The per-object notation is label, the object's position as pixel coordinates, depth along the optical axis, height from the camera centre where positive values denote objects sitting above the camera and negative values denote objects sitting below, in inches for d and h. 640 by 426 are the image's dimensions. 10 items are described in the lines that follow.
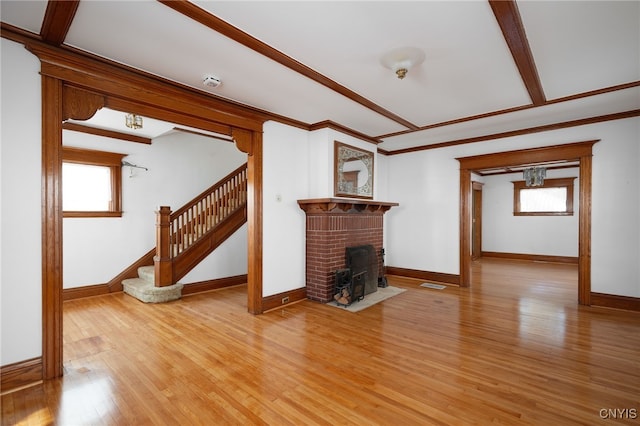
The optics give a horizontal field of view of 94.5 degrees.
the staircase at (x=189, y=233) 178.4 -14.4
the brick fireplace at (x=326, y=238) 172.7 -16.0
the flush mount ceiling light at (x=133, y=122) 147.6 +45.4
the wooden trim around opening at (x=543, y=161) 169.2 +17.9
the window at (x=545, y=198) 312.7 +14.3
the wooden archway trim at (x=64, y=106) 90.7 +39.4
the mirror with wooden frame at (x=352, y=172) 183.5 +27.0
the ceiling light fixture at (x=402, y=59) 97.0 +52.5
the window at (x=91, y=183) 185.2 +19.4
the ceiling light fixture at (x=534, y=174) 242.8 +30.6
